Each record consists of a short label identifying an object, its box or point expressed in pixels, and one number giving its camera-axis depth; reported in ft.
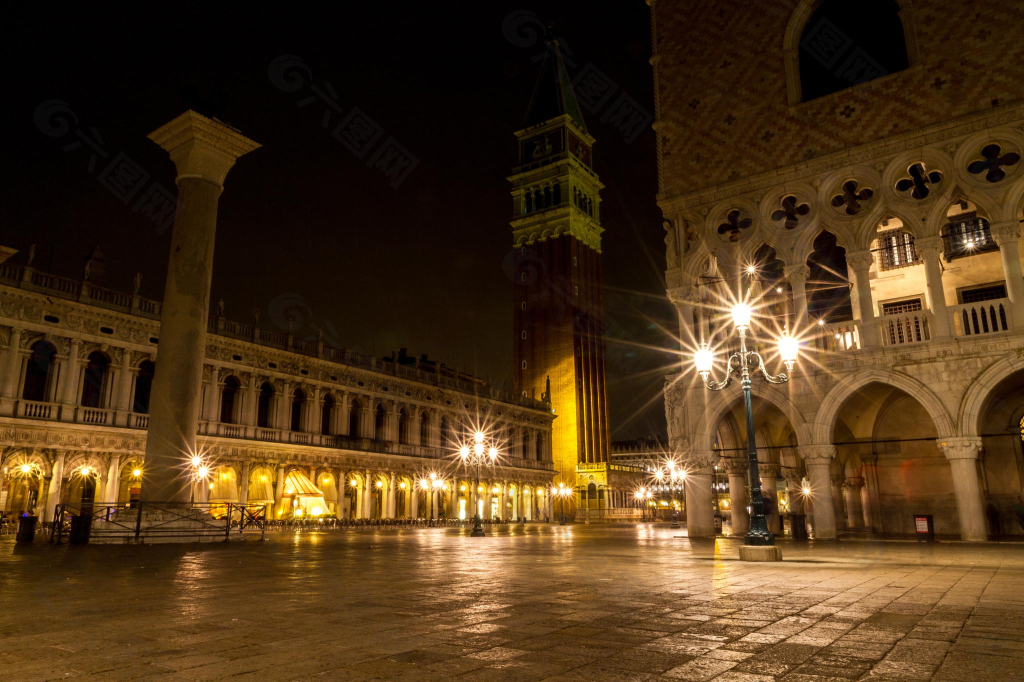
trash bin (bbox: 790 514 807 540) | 63.16
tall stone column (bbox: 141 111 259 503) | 55.93
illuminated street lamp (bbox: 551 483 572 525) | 218.38
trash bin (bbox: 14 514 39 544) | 60.34
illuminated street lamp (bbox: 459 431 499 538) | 178.62
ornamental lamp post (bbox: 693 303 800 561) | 38.75
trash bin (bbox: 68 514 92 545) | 54.34
